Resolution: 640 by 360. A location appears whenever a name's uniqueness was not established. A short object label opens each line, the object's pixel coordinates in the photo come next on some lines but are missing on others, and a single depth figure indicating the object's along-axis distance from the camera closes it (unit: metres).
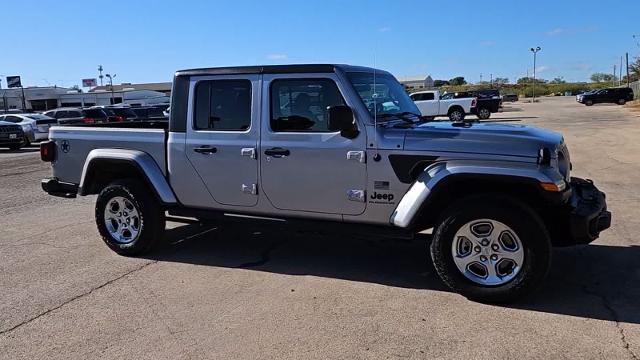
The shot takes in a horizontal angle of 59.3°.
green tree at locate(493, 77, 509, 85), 156.82
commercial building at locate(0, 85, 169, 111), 90.88
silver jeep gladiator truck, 4.56
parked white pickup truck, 32.06
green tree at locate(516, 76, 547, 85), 155.48
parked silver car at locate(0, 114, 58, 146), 25.27
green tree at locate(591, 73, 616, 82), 158.38
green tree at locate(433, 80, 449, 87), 130.50
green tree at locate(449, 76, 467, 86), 146.43
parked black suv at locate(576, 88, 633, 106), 55.75
